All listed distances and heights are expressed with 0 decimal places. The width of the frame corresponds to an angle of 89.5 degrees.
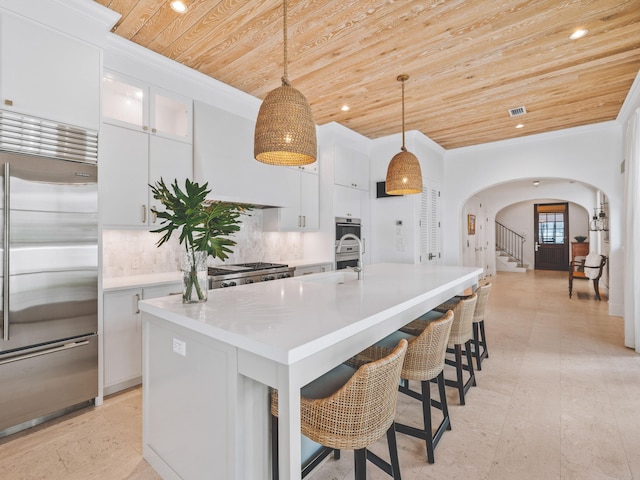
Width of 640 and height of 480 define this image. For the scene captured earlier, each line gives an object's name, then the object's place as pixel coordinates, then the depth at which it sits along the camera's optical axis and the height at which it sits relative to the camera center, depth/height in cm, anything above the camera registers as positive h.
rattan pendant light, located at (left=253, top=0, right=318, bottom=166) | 168 +61
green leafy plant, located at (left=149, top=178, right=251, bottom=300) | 161 +10
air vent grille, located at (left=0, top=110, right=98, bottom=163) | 208 +71
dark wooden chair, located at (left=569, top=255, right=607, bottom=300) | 614 -55
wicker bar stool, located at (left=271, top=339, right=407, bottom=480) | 123 -67
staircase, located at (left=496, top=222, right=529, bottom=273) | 1119 -35
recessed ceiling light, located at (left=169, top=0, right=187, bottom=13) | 225 +167
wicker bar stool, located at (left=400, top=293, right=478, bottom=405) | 231 -63
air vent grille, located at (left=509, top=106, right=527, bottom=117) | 416 +170
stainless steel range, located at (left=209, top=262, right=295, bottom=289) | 327 -36
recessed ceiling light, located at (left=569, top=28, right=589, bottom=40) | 259 +168
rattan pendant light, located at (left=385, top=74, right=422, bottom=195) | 298 +62
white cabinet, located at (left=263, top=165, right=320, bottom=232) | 433 +45
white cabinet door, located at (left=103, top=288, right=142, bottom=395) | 256 -81
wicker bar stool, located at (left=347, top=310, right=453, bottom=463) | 178 -66
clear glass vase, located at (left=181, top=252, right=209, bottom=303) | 169 -19
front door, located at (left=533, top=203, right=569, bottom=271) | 1127 +20
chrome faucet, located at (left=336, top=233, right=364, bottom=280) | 256 -22
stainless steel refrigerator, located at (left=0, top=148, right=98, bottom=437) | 205 -32
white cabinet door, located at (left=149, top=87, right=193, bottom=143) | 311 +128
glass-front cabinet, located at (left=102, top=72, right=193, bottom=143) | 285 +127
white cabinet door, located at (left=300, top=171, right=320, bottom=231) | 458 +58
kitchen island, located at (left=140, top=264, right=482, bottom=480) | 114 -49
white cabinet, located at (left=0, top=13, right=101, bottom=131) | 209 +116
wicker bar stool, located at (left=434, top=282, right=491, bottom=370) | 274 -62
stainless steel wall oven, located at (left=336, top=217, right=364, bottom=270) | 485 -4
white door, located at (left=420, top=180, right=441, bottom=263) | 531 +29
